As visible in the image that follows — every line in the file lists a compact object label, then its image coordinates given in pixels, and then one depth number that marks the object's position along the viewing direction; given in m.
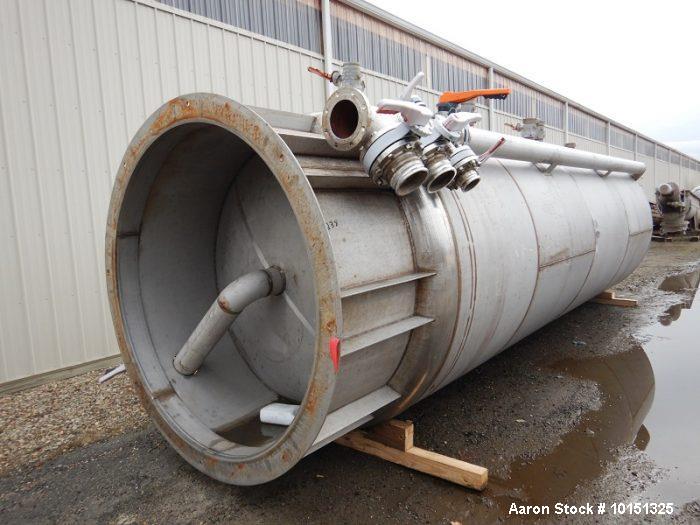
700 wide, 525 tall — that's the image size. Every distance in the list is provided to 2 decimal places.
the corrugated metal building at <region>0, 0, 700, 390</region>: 3.67
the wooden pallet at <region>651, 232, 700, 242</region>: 13.07
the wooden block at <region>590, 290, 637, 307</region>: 5.62
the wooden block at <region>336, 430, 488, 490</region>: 2.16
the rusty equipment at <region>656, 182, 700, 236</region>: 12.37
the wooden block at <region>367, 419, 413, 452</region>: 2.33
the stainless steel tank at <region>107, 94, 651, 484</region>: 1.81
